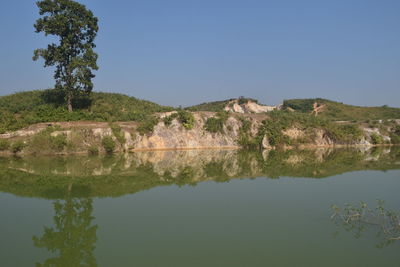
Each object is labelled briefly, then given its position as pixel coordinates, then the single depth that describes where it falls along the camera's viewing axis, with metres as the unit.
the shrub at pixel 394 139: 42.50
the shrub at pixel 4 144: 24.92
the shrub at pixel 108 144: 27.16
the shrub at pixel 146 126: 29.94
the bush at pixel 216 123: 33.59
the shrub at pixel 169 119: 31.81
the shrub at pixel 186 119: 32.58
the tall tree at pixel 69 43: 28.53
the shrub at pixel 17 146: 24.92
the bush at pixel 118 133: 28.30
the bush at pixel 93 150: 26.55
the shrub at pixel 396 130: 43.44
